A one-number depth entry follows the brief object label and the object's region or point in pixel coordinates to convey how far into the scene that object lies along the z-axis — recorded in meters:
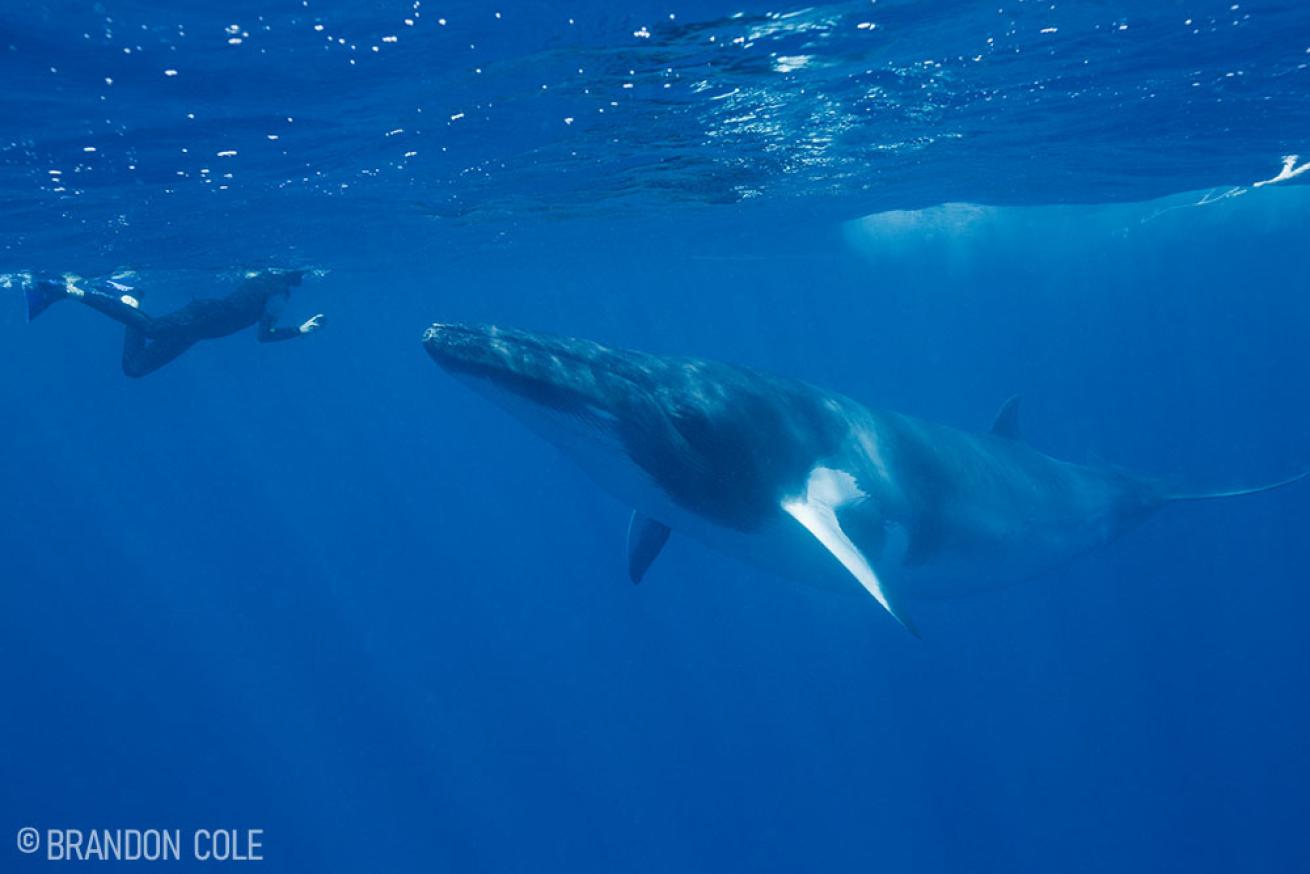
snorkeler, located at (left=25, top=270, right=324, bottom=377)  14.64
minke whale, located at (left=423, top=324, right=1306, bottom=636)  6.37
